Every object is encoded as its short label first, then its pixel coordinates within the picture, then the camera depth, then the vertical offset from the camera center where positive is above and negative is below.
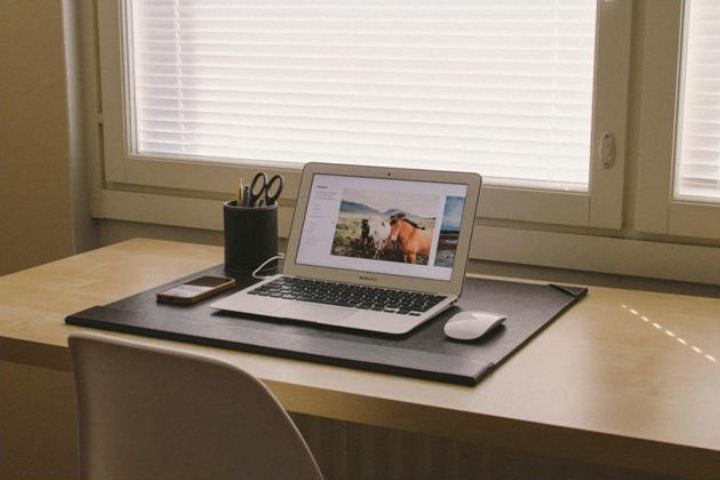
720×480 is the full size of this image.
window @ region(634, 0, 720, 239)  2.32 -0.20
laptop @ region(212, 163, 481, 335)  2.20 -0.38
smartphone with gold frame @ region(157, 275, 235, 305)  2.23 -0.45
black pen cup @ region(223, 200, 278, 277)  2.41 -0.39
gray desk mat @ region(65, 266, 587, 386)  1.96 -0.47
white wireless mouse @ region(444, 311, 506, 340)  2.05 -0.45
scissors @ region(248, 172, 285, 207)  2.47 -0.33
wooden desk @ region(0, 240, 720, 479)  1.77 -0.48
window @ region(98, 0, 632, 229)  2.43 -0.16
